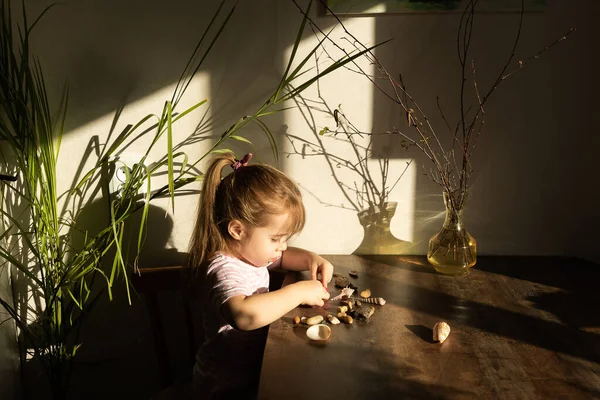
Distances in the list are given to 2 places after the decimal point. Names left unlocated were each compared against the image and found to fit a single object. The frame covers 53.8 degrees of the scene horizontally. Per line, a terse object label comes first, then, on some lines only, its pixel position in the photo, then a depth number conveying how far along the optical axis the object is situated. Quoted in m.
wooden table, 1.16
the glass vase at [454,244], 1.66
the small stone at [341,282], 1.64
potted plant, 1.67
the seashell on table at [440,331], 1.33
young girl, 1.53
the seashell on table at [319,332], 1.36
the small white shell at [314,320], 1.41
